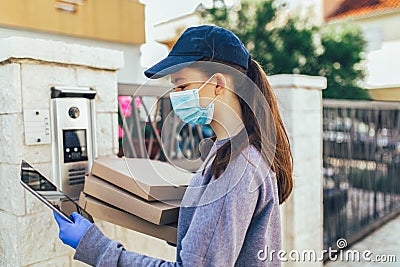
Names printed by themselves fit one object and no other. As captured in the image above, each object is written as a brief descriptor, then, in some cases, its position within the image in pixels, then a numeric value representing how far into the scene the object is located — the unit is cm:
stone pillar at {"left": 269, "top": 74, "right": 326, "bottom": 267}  231
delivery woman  88
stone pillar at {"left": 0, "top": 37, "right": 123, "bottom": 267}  129
